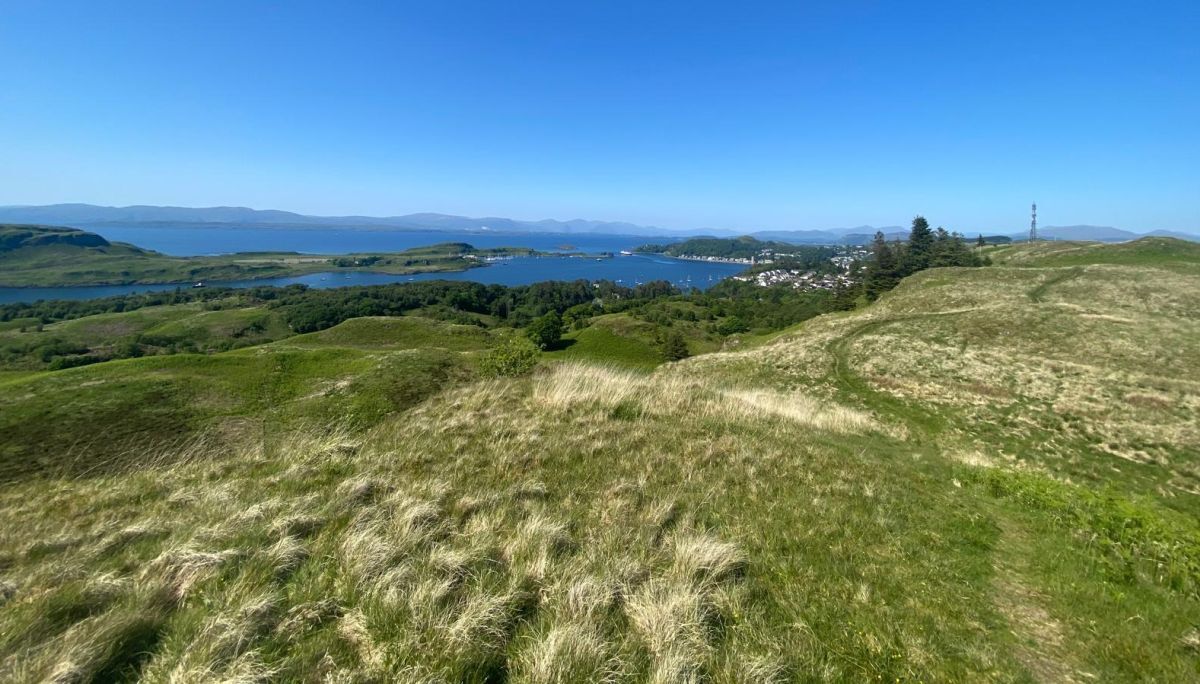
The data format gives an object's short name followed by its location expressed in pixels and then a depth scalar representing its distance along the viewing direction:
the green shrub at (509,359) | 35.50
